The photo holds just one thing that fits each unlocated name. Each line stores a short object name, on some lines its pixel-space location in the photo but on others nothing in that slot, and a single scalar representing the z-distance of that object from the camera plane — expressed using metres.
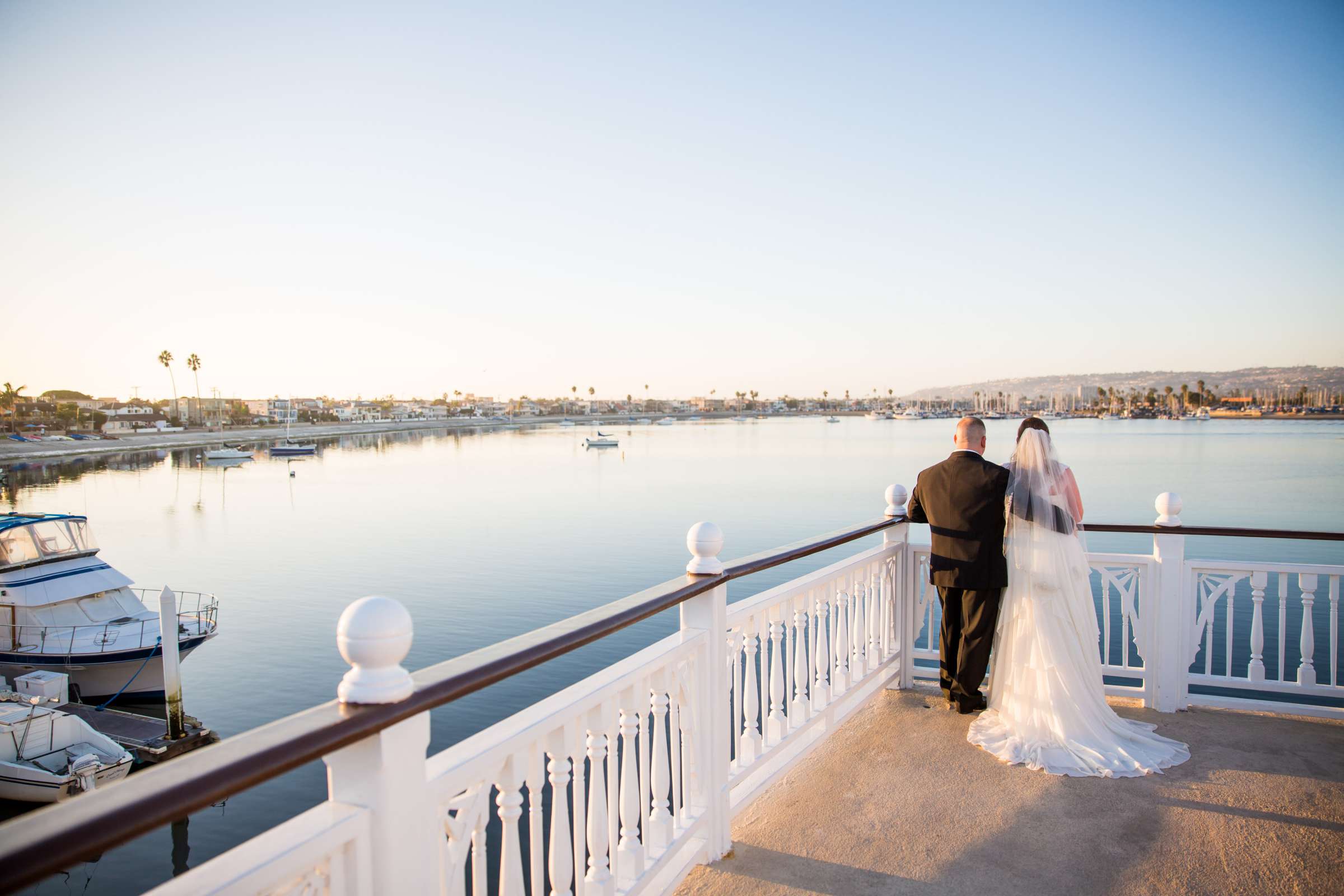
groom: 4.06
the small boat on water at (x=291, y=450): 77.62
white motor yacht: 14.47
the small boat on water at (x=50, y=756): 9.43
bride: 3.76
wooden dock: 11.03
